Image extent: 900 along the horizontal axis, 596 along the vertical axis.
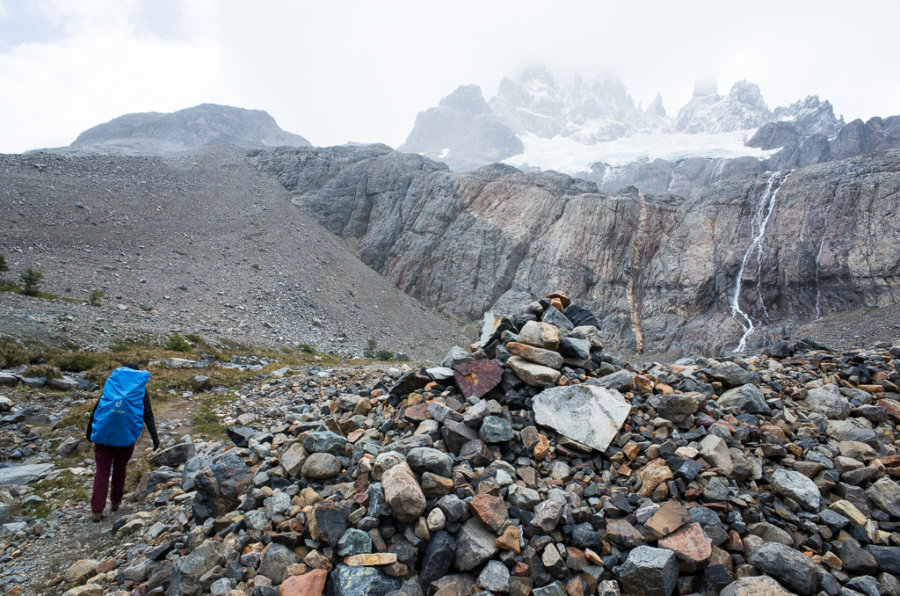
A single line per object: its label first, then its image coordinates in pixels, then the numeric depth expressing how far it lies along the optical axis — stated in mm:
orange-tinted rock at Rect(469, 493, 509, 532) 4797
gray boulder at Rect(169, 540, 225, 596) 4582
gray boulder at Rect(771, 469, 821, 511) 5012
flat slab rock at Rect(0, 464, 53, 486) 7105
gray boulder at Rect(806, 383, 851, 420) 6875
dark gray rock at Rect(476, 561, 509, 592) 4302
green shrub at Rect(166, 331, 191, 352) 19734
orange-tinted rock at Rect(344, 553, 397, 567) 4426
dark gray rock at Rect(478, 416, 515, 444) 6137
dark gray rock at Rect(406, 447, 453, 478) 5367
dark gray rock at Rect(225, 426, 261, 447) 7855
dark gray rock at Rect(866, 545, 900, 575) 4289
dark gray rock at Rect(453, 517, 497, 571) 4508
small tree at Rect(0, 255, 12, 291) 27131
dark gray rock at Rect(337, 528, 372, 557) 4570
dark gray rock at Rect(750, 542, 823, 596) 4066
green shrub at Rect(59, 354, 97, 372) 13534
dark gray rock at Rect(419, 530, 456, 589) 4461
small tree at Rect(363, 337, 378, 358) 37750
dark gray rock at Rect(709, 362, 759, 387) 7795
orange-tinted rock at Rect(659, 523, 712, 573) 4312
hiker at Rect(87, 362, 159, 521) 6547
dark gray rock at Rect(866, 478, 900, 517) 4914
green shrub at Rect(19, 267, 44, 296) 24469
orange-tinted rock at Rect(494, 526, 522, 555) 4613
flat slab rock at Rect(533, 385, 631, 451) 6156
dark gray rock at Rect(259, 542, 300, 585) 4547
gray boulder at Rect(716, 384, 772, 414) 6957
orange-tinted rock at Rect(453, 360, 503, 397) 7285
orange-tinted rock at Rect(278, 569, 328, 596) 4246
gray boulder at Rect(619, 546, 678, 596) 4152
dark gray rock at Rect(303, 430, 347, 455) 6190
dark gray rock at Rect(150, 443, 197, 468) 8023
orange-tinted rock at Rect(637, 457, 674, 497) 5281
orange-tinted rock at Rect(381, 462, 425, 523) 4777
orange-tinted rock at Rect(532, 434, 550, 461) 5973
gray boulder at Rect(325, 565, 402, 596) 4270
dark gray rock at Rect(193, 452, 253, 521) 5664
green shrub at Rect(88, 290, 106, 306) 25891
